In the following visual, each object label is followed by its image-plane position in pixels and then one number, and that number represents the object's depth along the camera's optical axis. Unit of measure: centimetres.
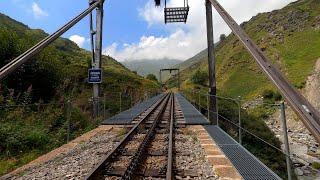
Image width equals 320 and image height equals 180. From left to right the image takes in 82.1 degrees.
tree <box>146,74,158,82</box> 6854
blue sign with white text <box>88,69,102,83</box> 872
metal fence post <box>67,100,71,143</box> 543
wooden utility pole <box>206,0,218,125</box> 772
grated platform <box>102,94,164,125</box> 736
